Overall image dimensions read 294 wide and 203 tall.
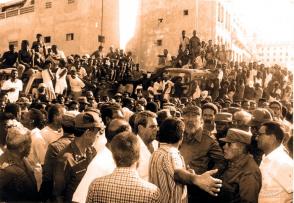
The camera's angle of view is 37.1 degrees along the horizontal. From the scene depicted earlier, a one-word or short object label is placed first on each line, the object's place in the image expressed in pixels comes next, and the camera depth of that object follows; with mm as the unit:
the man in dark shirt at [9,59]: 14938
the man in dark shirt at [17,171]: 3611
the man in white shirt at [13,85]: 11703
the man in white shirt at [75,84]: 14323
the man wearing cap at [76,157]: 4047
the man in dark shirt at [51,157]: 4359
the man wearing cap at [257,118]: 5941
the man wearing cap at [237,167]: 4301
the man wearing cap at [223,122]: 6323
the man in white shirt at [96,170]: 3590
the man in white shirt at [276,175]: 3891
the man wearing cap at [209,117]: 6398
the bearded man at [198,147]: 5195
